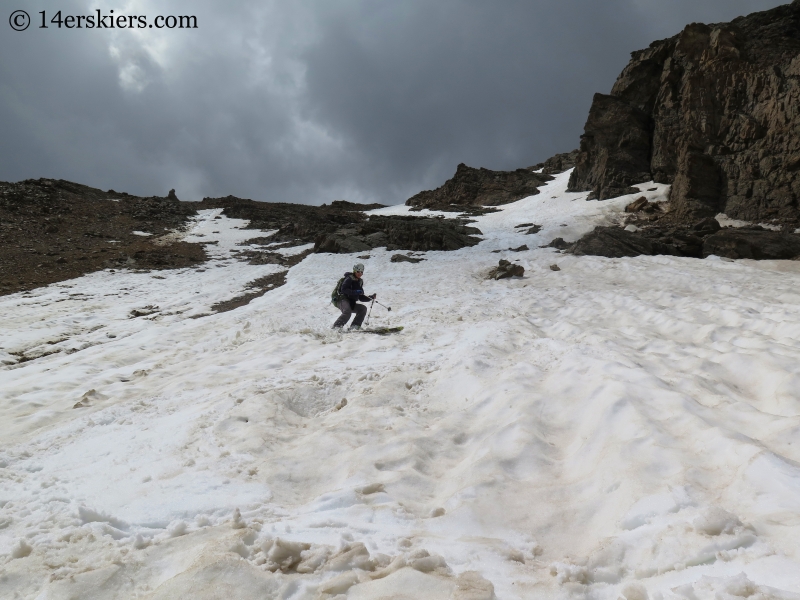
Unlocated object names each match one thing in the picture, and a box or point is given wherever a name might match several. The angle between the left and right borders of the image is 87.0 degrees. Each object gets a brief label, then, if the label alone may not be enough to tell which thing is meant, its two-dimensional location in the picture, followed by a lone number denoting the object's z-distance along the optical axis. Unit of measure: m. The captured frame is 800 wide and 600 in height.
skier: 11.64
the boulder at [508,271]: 17.98
